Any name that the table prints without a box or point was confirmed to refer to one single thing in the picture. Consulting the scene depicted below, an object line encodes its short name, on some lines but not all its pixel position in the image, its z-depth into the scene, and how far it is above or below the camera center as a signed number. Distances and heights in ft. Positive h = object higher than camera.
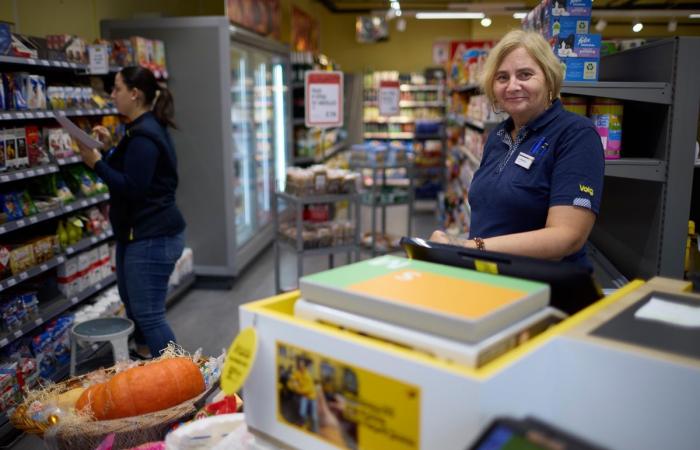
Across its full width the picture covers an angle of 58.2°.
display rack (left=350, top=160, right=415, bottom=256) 22.39 -2.95
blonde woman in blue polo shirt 5.79 -0.56
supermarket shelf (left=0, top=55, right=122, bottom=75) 11.49 +0.96
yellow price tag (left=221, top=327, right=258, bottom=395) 3.66 -1.46
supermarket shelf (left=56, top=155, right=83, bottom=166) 13.44 -1.05
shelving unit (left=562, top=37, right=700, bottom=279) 8.61 -0.65
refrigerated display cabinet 18.99 -0.40
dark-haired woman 10.81 -1.52
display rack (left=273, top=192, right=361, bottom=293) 16.24 -3.27
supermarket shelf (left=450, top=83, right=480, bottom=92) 20.04 +0.75
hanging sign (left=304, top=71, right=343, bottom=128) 18.97 +0.36
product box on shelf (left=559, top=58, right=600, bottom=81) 9.82 +0.63
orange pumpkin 6.25 -2.80
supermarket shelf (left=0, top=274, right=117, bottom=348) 11.61 -4.09
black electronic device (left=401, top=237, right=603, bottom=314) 3.85 -1.02
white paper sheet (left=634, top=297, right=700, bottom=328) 3.60 -1.20
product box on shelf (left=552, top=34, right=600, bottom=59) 9.81 +0.97
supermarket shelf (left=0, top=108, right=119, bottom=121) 11.63 -0.03
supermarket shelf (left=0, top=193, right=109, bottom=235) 11.72 -2.07
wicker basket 5.90 -3.00
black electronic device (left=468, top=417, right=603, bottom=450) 2.71 -1.42
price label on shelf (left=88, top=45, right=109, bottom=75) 14.20 +1.19
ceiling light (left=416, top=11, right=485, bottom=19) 40.85 +6.21
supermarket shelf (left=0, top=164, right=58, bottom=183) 11.56 -1.16
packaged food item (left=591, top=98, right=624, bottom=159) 9.41 -0.23
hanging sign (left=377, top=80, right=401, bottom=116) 27.89 +0.52
